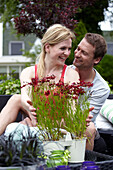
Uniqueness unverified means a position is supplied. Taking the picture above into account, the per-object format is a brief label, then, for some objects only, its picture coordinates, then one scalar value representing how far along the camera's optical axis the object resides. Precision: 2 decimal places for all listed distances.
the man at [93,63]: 2.29
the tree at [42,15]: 6.98
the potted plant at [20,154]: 1.26
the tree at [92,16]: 13.45
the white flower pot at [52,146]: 1.48
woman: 1.97
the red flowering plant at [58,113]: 1.52
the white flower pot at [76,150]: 1.50
